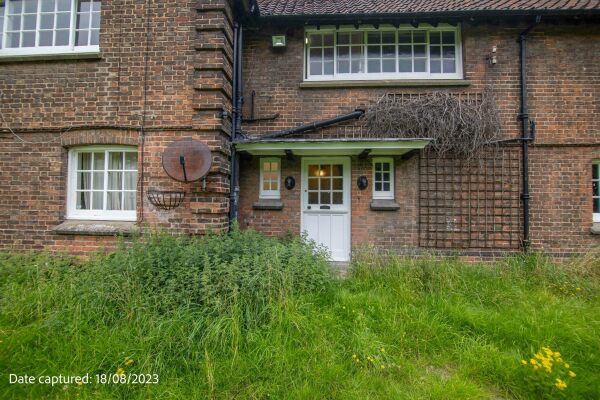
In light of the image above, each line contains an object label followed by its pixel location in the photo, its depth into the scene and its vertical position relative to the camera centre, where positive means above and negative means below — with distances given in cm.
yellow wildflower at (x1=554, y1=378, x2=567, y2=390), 221 -146
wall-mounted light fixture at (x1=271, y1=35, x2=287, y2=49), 566 +360
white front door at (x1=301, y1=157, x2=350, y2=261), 575 +12
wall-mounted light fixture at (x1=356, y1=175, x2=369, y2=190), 556 +56
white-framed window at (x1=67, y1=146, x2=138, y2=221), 488 +45
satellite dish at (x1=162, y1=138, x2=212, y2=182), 441 +79
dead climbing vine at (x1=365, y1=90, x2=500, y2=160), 530 +181
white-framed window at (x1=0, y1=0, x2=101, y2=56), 489 +337
